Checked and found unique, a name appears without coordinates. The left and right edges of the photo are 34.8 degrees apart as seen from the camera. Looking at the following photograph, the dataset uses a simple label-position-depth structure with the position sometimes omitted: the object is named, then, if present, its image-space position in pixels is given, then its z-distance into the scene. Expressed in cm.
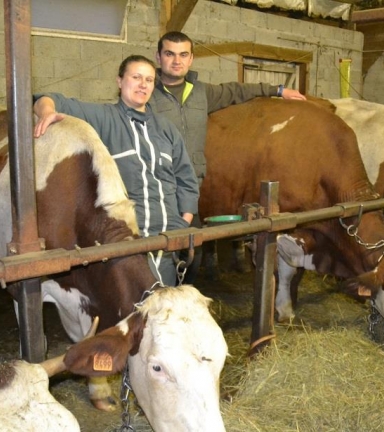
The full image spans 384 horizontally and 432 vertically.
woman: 322
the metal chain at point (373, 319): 425
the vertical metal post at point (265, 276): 315
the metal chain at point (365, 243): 382
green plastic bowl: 307
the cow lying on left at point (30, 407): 171
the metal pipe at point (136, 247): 210
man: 406
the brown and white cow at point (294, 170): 465
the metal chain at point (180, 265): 260
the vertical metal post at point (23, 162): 203
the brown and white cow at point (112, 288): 224
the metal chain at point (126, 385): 250
